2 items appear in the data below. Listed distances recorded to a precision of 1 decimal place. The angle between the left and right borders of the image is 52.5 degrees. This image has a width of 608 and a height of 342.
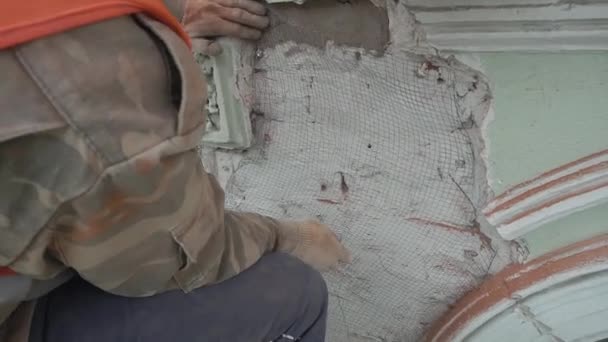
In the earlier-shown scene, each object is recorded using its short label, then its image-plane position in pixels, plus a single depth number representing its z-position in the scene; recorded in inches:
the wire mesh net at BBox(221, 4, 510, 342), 43.5
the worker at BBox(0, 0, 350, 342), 21.4
